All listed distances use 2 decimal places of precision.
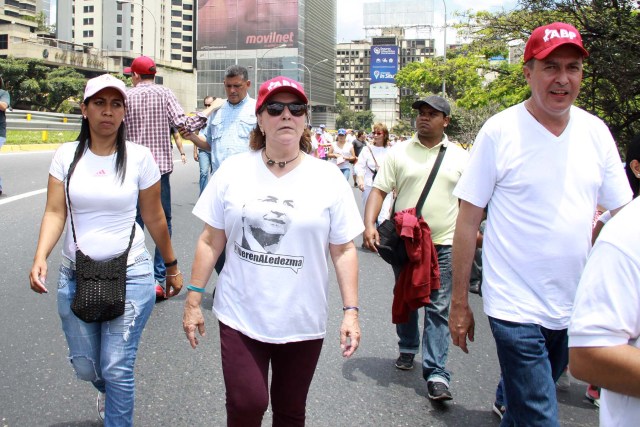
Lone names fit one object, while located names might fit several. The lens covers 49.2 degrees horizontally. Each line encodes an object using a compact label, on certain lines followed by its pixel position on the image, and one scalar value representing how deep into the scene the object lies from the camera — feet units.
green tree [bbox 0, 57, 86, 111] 212.43
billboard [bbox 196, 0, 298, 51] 401.90
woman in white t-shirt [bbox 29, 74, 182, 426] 10.79
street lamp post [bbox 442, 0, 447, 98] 135.33
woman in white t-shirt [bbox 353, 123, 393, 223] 37.93
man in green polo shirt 15.57
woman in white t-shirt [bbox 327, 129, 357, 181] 52.46
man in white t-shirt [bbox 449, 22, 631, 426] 9.27
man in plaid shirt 18.49
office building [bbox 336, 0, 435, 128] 414.14
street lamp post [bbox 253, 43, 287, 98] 384.15
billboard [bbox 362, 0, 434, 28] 432.66
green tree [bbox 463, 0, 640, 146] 36.99
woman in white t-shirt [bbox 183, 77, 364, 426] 9.39
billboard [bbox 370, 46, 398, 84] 406.82
